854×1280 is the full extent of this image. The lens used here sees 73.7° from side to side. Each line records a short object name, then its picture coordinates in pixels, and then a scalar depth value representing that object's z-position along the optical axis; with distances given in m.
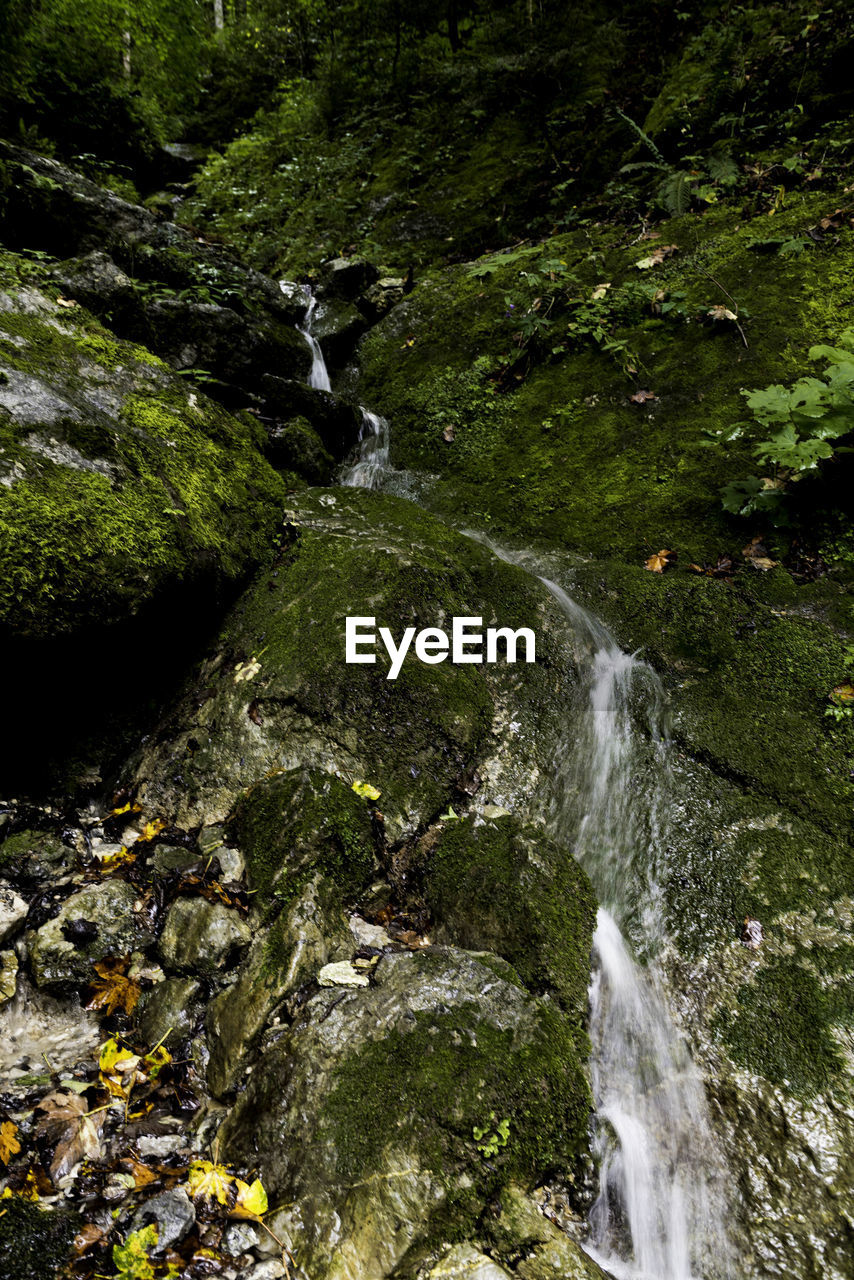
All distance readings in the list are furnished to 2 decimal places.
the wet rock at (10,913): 2.61
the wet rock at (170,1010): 2.53
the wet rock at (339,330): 7.92
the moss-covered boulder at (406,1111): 1.93
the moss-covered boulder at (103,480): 2.92
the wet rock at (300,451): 5.41
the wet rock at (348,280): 8.68
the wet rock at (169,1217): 1.82
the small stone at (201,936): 2.73
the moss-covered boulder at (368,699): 3.42
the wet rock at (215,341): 5.54
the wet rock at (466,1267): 1.82
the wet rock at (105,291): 4.73
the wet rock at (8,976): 2.48
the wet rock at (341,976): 2.54
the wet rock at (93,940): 2.59
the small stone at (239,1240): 1.87
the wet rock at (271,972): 2.45
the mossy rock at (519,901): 2.78
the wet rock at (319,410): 5.91
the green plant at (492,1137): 2.07
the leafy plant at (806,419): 3.97
